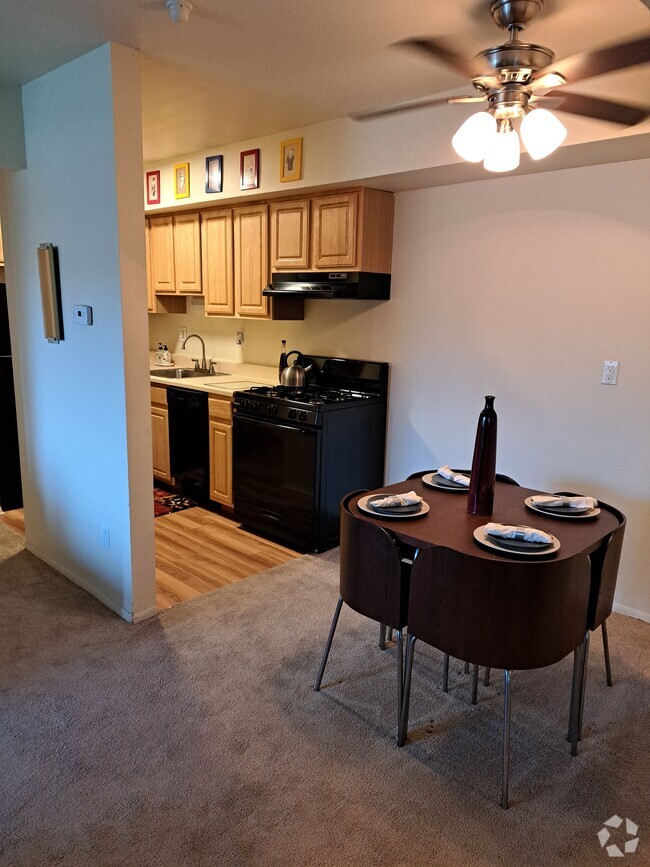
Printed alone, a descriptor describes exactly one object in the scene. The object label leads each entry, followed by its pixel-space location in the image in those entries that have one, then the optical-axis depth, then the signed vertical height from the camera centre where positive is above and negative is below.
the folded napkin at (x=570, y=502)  2.27 -0.71
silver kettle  4.15 -0.48
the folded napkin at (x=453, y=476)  2.57 -0.71
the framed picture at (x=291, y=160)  3.56 +0.84
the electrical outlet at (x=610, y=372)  2.99 -0.29
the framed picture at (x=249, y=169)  3.82 +0.83
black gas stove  3.66 -0.90
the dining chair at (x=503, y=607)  1.81 -0.91
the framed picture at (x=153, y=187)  4.63 +0.85
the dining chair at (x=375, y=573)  2.08 -0.92
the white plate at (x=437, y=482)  2.52 -0.73
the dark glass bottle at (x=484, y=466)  2.17 -0.56
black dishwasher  4.41 -1.02
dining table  1.95 -0.74
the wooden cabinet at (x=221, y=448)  4.20 -1.01
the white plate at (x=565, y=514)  2.21 -0.73
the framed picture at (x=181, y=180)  4.36 +0.86
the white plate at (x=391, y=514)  2.15 -0.73
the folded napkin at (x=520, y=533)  1.92 -0.70
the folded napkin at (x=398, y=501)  2.23 -0.71
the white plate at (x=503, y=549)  1.85 -0.73
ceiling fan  1.64 +0.64
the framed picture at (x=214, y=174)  4.09 +0.85
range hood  3.62 +0.12
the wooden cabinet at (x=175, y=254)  4.64 +0.36
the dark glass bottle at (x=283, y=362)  4.45 -0.42
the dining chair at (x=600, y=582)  2.07 -0.92
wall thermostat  2.82 -0.07
